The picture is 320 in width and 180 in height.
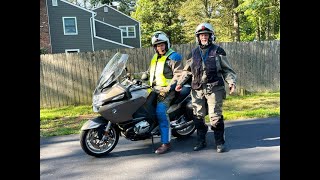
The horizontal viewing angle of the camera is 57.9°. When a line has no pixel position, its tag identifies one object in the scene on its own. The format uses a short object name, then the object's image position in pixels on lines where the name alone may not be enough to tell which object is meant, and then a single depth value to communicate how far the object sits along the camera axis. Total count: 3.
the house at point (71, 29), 20.75
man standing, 4.04
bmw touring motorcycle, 3.99
